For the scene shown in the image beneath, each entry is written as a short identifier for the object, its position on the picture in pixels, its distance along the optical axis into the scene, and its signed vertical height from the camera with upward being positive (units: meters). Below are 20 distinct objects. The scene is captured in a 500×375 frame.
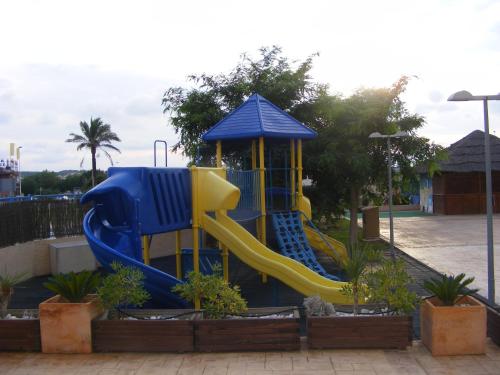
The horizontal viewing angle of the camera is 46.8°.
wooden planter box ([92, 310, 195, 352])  6.74 -1.69
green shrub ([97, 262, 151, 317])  6.90 -1.19
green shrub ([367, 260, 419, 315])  6.78 -1.22
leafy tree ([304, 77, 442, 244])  17.34 +1.33
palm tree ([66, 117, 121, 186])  57.44 +5.61
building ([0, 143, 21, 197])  50.44 +1.58
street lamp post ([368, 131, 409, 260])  14.67 +0.51
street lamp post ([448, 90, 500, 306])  8.30 +0.33
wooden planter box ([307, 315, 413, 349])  6.66 -1.67
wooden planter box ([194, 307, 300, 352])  6.69 -1.69
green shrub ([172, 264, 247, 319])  6.87 -1.27
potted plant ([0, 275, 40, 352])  6.93 -1.69
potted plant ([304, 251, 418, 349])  6.67 -1.57
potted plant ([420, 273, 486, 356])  6.48 -1.62
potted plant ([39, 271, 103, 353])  6.78 -1.57
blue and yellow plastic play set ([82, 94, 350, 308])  8.88 -0.44
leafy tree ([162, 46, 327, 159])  18.94 +3.23
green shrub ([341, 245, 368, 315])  7.08 -1.14
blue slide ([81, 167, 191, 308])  8.58 -0.38
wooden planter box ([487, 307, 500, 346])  6.85 -1.69
